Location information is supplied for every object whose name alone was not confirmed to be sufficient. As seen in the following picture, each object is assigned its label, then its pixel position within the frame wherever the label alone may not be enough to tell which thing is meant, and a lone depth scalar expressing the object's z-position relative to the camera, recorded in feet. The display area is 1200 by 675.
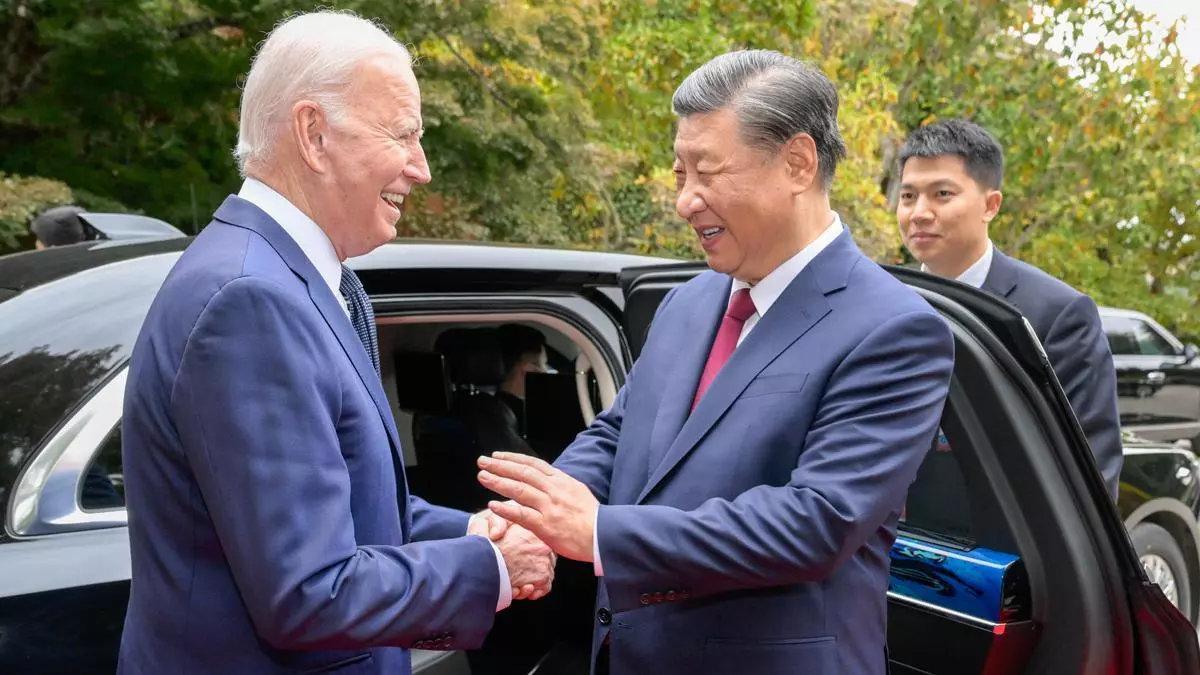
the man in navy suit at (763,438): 6.13
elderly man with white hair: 5.05
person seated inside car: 13.82
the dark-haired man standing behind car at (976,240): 10.31
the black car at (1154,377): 38.88
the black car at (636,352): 6.59
